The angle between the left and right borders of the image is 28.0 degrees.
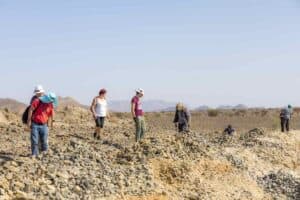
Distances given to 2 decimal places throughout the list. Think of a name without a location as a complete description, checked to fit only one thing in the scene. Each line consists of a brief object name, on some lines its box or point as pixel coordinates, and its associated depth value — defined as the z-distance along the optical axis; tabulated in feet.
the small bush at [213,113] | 184.91
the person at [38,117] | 37.86
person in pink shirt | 49.26
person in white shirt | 50.42
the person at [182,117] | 59.93
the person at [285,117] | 83.76
